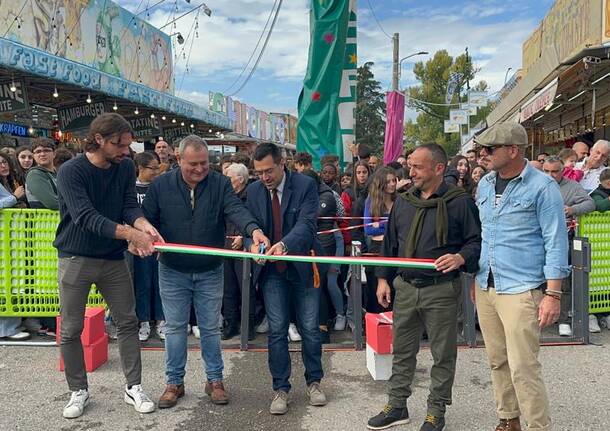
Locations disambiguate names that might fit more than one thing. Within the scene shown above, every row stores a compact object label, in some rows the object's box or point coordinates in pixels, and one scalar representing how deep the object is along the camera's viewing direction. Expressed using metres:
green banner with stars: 6.12
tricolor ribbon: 3.60
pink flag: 10.65
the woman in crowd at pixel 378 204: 5.75
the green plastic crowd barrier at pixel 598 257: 5.97
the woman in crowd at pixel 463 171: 7.58
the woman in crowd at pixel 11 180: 5.98
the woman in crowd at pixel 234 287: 5.86
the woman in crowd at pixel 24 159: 6.44
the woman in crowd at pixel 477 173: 7.83
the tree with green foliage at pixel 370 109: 57.62
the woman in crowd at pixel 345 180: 7.47
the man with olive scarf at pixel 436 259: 3.54
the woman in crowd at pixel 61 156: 5.80
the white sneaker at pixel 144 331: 5.77
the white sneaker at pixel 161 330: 5.82
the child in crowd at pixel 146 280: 5.88
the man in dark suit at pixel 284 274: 4.02
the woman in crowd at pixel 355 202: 6.10
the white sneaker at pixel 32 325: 5.86
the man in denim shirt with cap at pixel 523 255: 3.14
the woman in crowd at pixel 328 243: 6.03
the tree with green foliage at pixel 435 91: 49.16
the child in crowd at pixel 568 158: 7.01
